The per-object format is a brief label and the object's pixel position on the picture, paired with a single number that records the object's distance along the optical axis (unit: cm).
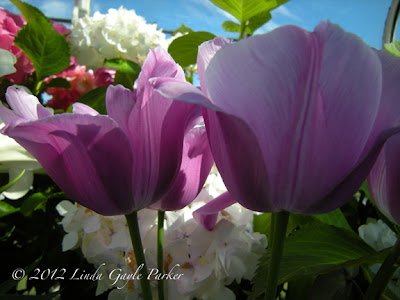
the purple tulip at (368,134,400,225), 14
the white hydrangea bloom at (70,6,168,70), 65
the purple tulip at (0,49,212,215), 15
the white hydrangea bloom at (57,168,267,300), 28
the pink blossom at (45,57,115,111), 73
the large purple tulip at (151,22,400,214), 13
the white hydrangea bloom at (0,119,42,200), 31
